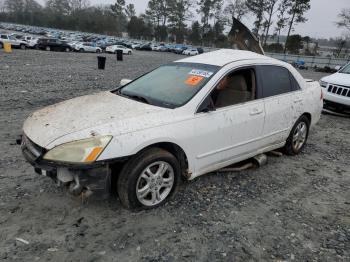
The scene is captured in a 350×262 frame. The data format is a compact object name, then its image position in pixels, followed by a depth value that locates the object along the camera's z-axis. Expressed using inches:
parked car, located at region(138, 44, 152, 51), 2098.9
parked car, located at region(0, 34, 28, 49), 1118.2
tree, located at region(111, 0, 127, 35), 3531.0
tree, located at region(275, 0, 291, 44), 2130.4
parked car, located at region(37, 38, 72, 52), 1270.5
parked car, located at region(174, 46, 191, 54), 2070.6
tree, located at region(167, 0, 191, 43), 3009.4
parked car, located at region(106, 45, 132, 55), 1517.0
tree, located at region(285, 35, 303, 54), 2070.6
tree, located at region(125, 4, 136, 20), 3558.1
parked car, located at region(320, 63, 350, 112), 319.0
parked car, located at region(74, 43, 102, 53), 1409.1
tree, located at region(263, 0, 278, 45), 2212.1
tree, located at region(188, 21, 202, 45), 2906.0
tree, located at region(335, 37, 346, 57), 2062.0
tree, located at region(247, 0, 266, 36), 2239.2
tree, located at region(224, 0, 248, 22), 2457.7
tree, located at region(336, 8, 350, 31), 1930.4
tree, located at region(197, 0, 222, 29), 2795.3
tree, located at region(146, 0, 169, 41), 3157.0
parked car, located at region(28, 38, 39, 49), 1264.8
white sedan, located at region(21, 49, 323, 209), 115.7
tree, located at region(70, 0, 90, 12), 4153.5
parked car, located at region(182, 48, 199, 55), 1991.1
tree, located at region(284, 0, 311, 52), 2033.7
